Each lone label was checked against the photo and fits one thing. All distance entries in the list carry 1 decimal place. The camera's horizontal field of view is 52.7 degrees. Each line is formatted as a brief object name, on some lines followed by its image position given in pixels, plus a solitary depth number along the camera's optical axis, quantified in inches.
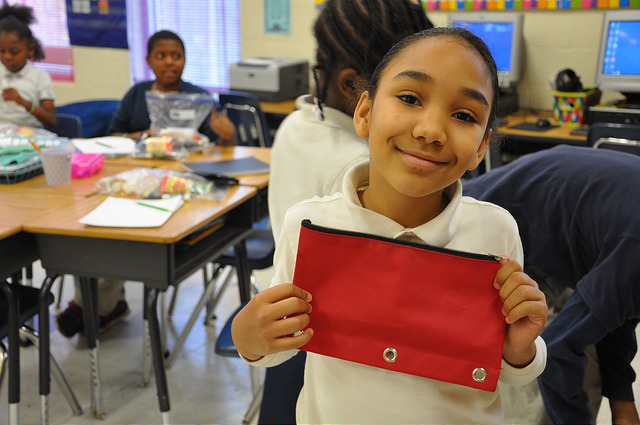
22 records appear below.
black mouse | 145.0
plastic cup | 89.1
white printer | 176.7
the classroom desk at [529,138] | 134.6
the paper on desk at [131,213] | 73.9
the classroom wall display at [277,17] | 194.2
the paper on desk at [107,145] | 108.6
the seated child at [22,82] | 136.7
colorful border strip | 153.4
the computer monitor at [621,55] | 146.1
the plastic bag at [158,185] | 84.5
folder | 96.0
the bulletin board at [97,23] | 221.9
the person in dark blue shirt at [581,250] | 54.0
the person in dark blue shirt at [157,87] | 126.7
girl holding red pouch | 33.7
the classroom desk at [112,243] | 73.4
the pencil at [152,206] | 78.8
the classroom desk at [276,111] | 166.7
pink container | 94.9
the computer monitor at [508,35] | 159.6
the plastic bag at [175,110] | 115.3
